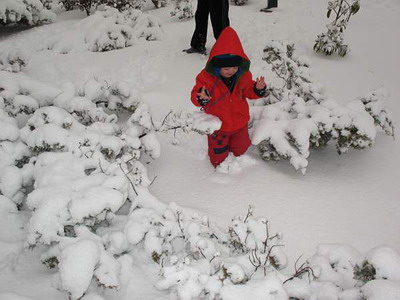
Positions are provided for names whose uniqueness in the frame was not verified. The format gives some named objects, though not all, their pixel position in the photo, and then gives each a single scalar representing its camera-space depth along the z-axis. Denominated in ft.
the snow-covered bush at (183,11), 20.02
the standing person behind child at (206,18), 14.55
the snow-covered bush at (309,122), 8.68
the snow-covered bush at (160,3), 23.39
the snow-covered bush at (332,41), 14.85
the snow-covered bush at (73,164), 5.61
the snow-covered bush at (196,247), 5.03
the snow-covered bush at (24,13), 17.74
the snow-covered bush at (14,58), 14.02
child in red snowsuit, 8.20
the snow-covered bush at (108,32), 16.29
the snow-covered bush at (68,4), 22.73
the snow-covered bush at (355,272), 4.65
